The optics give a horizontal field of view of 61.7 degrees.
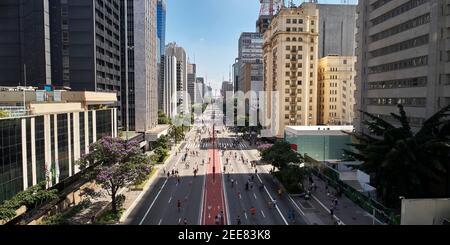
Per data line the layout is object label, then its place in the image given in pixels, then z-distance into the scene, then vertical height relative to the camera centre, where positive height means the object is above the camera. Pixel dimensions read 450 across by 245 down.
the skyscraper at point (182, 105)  177.64 -0.78
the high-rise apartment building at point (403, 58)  31.56 +4.52
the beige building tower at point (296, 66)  79.62 +7.99
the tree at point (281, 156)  42.06 -5.94
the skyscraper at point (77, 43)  54.12 +8.91
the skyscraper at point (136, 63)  79.68 +8.71
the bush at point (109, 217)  28.38 -8.81
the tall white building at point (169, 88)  159.88 +7.52
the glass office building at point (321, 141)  57.94 -5.81
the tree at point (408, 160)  26.95 -4.13
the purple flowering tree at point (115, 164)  30.38 -5.05
